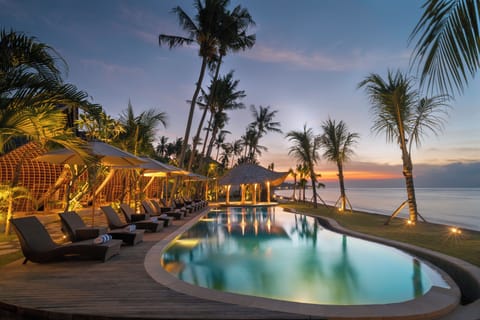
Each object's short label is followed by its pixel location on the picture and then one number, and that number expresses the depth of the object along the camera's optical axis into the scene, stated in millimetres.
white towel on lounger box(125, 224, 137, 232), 6801
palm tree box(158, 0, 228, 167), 16578
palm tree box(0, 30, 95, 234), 4465
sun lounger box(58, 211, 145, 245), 5953
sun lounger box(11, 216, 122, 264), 4715
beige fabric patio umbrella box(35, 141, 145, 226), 6789
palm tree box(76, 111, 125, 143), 11461
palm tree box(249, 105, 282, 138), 36125
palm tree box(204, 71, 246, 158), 24516
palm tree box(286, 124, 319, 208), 19844
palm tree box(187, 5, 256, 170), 17030
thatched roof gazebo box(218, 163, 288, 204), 23797
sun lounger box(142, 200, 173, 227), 10086
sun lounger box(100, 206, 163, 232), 7891
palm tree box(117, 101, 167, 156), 13961
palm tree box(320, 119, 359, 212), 16609
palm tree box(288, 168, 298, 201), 31734
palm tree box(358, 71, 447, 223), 10078
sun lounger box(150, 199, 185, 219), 11945
